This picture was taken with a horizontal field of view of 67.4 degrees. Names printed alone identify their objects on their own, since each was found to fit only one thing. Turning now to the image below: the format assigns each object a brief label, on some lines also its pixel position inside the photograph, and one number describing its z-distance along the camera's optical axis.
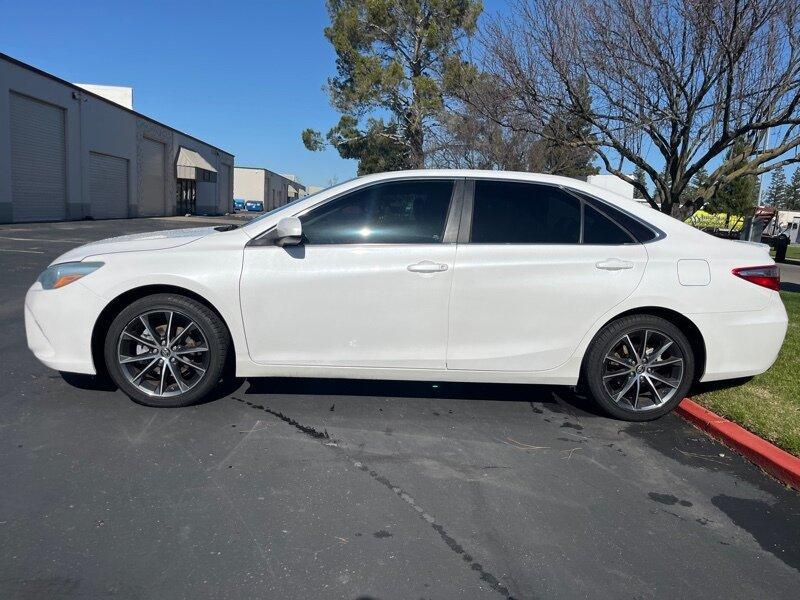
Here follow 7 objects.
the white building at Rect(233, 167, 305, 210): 74.88
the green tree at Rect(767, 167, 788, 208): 102.79
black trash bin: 24.72
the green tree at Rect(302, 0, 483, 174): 26.92
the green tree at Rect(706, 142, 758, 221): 35.31
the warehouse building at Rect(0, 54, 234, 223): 23.80
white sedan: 3.96
